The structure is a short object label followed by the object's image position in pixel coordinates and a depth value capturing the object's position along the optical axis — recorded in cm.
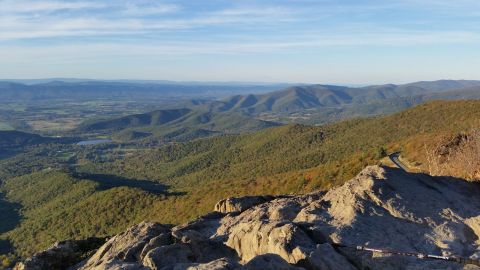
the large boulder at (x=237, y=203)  2342
